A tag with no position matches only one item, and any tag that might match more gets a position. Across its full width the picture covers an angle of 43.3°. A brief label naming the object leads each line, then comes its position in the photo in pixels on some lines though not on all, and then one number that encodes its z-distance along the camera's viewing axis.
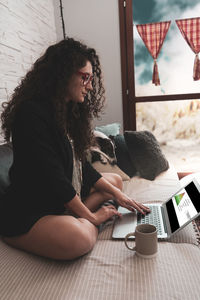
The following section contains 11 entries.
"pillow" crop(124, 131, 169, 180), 2.01
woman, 1.00
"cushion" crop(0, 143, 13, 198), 1.24
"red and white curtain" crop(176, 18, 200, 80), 2.65
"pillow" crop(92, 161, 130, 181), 1.94
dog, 1.95
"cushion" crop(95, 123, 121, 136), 2.28
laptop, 1.11
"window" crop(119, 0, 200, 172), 2.76
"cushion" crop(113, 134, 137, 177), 2.07
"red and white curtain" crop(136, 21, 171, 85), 2.74
